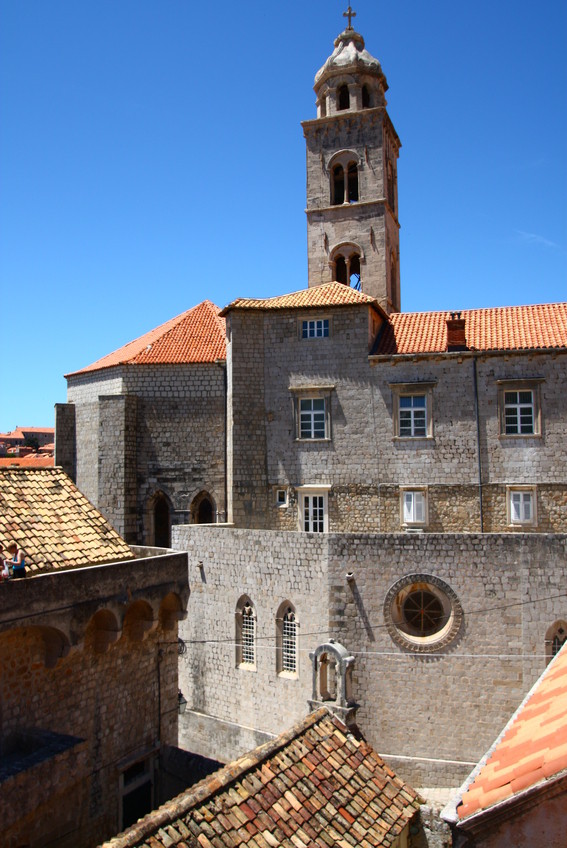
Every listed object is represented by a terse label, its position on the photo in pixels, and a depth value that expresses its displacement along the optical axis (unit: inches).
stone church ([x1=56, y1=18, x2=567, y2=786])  667.4
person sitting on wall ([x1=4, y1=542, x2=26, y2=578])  414.0
